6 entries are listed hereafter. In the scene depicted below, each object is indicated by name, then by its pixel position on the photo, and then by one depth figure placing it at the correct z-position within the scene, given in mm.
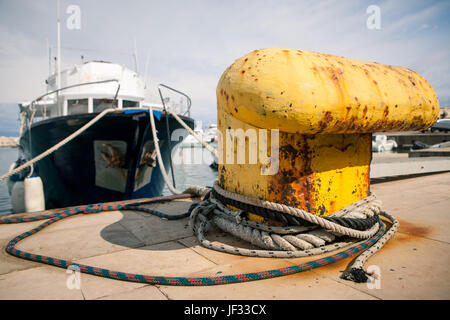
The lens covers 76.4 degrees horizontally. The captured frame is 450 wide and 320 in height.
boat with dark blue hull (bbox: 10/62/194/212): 5988
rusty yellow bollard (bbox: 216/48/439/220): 1547
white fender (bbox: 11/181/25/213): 7012
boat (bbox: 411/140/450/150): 19752
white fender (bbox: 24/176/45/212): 5441
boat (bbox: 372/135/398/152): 23970
